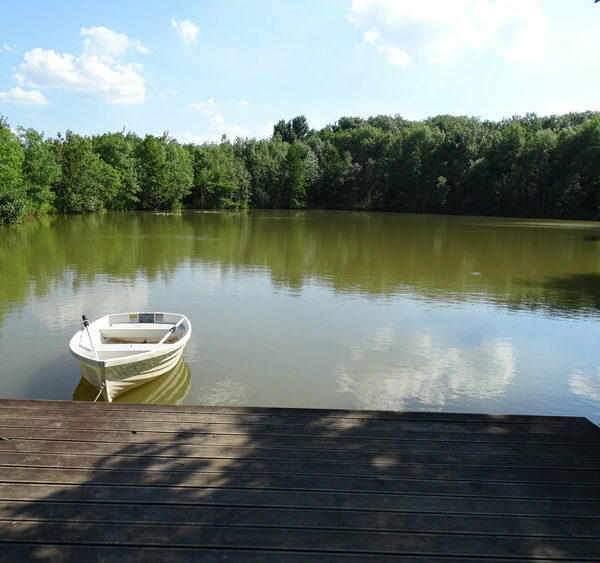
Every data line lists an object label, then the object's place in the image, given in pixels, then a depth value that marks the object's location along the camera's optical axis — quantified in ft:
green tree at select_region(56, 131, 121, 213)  157.69
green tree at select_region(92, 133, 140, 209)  184.24
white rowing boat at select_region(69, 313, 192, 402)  23.03
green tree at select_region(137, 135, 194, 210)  196.03
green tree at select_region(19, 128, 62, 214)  130.31
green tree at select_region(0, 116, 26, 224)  107.96
